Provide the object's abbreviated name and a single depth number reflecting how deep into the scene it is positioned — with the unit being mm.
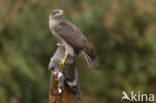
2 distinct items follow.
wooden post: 10773
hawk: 10838
